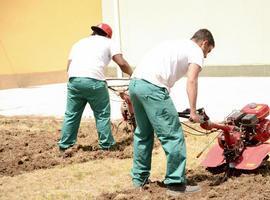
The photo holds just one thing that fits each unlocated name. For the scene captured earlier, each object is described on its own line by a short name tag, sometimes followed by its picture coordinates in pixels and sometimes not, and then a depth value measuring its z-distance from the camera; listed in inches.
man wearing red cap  574.9
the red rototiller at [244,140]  449.4
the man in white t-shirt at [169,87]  416.8
